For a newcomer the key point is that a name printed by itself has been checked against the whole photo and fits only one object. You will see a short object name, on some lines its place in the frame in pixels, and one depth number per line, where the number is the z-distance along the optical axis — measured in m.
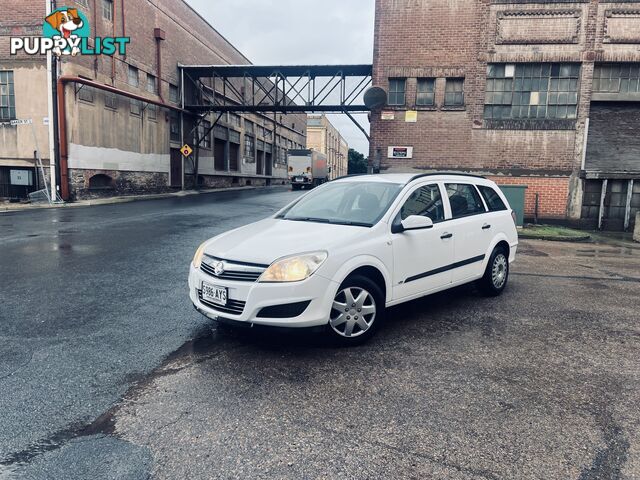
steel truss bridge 25.34
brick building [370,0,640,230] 16.05
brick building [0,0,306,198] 20.08
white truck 39.66
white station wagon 3.99
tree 116.89
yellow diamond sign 28.34
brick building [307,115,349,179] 81.00
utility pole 19.80
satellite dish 17.30
